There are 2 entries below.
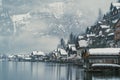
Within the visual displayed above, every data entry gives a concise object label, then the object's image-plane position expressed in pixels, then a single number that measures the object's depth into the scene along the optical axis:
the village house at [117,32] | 148.50
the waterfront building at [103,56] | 113.00
